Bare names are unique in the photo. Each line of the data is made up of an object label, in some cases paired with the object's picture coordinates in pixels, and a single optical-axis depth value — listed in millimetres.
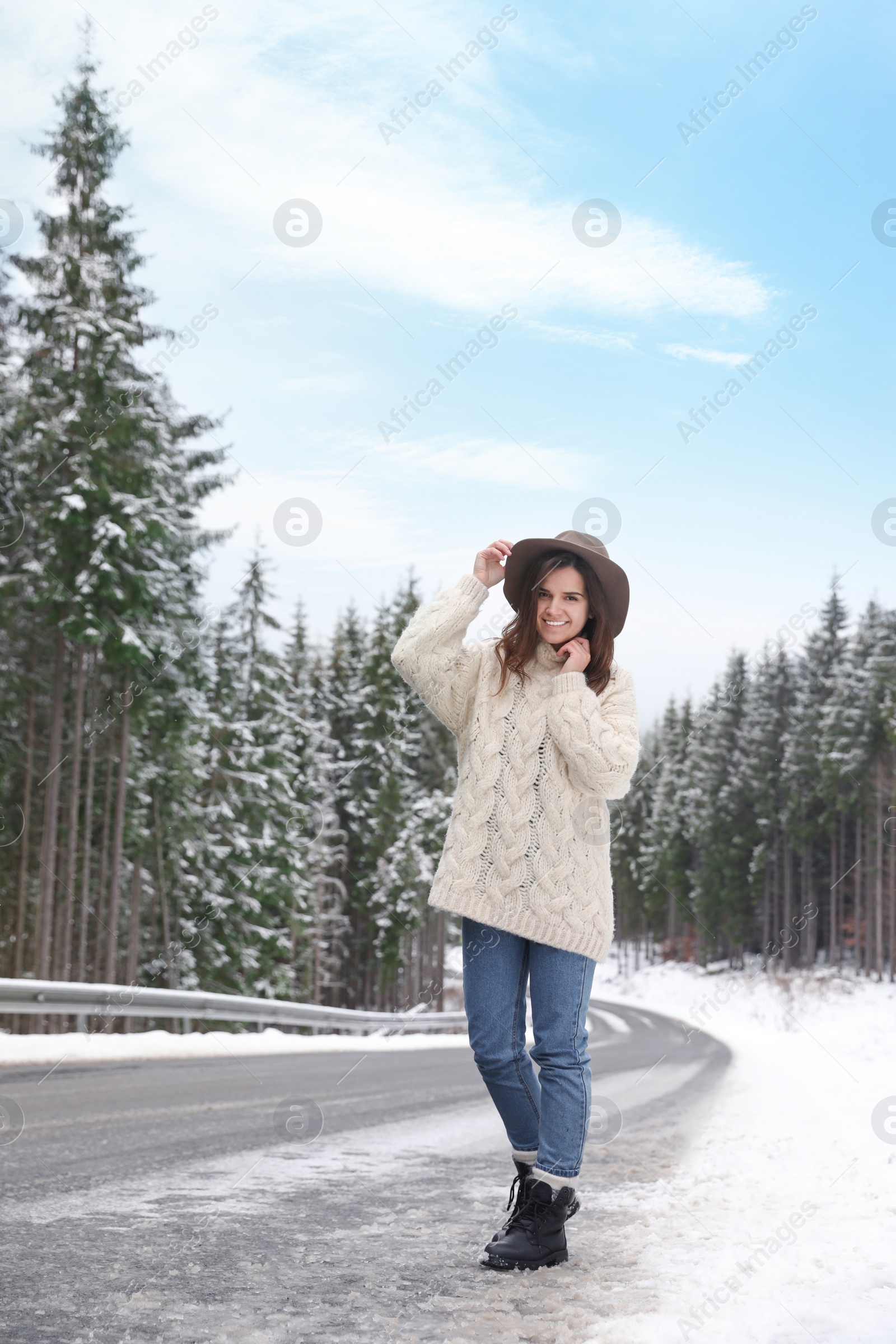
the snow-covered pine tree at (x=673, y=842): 76312
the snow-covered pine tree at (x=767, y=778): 58625
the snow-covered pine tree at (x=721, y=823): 63219
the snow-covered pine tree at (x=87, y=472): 19344
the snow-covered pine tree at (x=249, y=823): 31422
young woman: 3492
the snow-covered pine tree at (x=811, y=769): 54438
